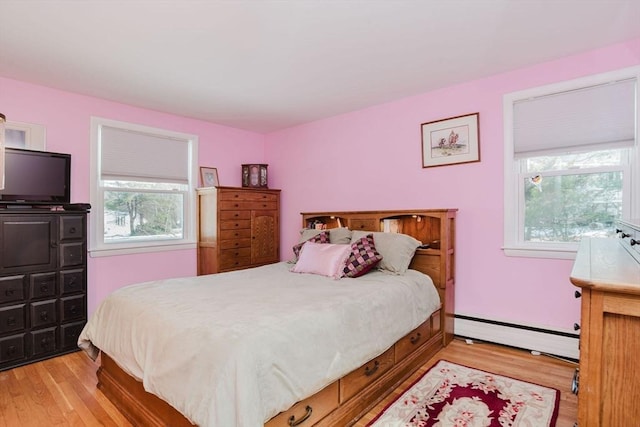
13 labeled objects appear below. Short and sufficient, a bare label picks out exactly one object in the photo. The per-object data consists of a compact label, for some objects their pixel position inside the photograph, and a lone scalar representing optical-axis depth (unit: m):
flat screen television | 2.84
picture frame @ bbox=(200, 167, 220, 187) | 4.36
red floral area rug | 1.93
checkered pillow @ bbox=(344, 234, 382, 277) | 2.80
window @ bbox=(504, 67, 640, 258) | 2.53
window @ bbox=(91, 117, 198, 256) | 3.55
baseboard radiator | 2.71
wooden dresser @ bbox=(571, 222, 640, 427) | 0.92
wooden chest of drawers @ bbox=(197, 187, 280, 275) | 4.05
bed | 1.42
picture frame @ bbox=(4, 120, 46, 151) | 3.00
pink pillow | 2.86
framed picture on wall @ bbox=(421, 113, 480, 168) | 3.18
